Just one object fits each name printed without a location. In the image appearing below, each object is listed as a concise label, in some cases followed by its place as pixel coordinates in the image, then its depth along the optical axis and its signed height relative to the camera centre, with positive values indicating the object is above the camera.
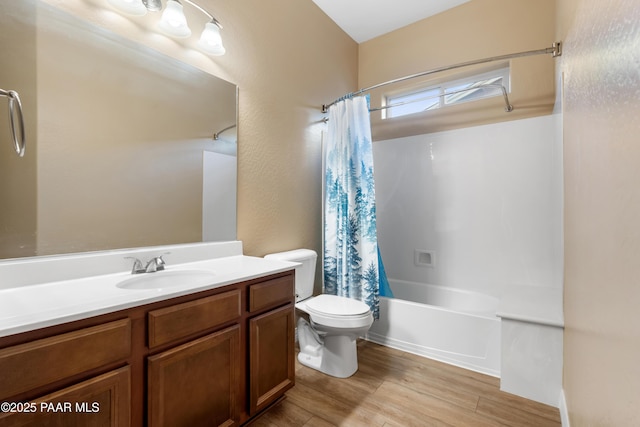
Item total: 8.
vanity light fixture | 1.39 +1.02
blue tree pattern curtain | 2.26 +0.05
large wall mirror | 1.13 +0.35
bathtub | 1.92 -0.86
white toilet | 1.78 -0.71
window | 2.55 +1.19
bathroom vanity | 0.77 -0.49
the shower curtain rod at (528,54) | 1.81 +1.08
